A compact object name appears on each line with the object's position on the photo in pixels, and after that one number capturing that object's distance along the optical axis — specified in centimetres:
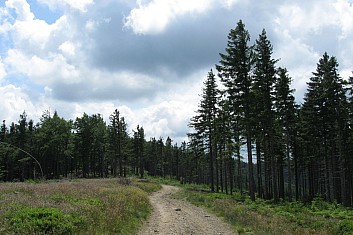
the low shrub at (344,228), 1287
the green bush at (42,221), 873
